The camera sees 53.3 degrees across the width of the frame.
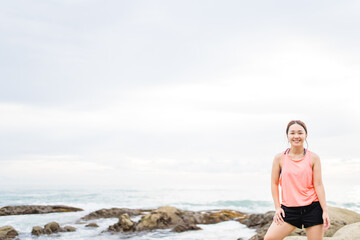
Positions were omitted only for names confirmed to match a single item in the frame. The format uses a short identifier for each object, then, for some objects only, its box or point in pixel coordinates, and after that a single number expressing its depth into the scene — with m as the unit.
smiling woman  4.39
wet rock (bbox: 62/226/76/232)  15.48
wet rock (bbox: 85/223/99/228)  16.78
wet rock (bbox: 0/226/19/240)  14.02
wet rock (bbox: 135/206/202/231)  15.30
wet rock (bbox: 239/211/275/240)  15.10
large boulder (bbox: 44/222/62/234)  14.76
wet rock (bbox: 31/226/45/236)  14.63
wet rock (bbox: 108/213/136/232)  15.20
